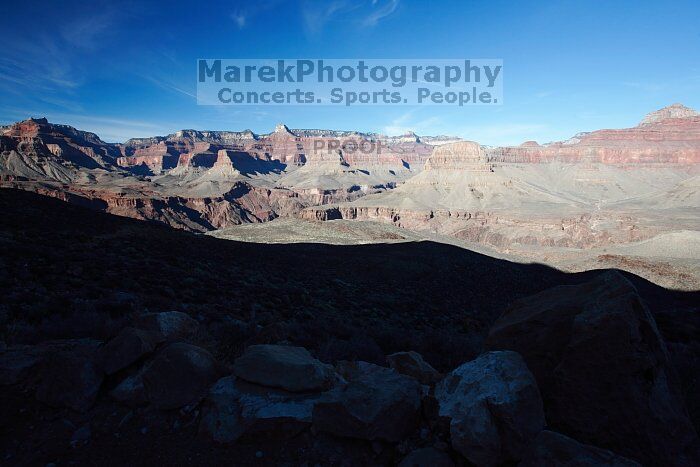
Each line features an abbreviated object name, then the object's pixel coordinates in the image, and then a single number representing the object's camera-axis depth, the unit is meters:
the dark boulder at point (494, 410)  3.04
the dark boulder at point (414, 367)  5.74
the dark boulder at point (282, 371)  4.25
